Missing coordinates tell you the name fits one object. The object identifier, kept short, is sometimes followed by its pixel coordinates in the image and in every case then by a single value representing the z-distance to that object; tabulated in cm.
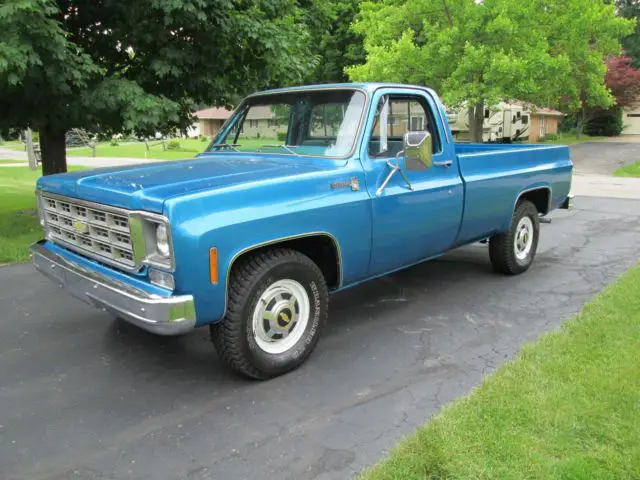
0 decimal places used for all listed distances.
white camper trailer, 2784
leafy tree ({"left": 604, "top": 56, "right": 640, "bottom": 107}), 3750
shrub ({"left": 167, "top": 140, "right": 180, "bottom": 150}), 4159
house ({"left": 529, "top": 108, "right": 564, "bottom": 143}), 4105
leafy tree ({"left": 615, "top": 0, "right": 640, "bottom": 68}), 5312
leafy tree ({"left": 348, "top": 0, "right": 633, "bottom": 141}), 1762
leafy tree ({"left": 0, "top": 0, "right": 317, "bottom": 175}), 650
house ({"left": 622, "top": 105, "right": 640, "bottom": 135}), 4671
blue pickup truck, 330
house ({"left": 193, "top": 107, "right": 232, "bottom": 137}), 6209
